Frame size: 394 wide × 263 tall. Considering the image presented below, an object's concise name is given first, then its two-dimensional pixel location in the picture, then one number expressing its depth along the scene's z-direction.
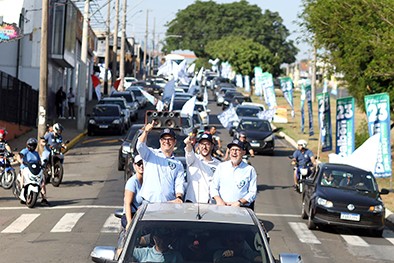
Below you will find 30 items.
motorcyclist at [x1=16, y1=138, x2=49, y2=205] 21.95
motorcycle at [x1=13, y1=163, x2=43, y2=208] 21.84
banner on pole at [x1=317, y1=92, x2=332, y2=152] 36.25
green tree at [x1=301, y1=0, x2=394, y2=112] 31.01
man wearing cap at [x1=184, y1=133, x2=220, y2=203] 12.28
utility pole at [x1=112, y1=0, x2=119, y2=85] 71.38
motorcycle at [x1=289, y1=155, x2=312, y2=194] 27.61
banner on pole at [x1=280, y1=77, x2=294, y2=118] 58.91
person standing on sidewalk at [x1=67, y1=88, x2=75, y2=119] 55.62
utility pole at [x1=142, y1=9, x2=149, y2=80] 129.56
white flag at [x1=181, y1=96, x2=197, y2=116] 35.75
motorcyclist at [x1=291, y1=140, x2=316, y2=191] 27.80
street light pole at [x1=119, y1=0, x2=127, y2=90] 72.47
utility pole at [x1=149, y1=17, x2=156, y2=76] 155.12
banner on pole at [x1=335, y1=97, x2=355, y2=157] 32.44
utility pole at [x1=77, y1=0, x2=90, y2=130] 48.50
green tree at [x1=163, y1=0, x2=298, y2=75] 182.00
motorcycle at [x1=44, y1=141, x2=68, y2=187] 26.58
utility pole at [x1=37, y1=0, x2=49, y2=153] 33.44
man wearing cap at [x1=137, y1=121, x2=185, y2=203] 11.60
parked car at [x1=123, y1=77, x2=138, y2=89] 91.67
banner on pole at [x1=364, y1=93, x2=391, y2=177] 28.66
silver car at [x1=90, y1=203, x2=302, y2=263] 8.28
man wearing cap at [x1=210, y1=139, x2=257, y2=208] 12.73
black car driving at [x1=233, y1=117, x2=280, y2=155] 40.59
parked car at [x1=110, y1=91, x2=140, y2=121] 58.03
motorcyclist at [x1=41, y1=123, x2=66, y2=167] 26.39
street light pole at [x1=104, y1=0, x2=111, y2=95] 71.00
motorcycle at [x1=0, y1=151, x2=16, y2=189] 25.22
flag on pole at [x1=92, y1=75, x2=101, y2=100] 54.81
